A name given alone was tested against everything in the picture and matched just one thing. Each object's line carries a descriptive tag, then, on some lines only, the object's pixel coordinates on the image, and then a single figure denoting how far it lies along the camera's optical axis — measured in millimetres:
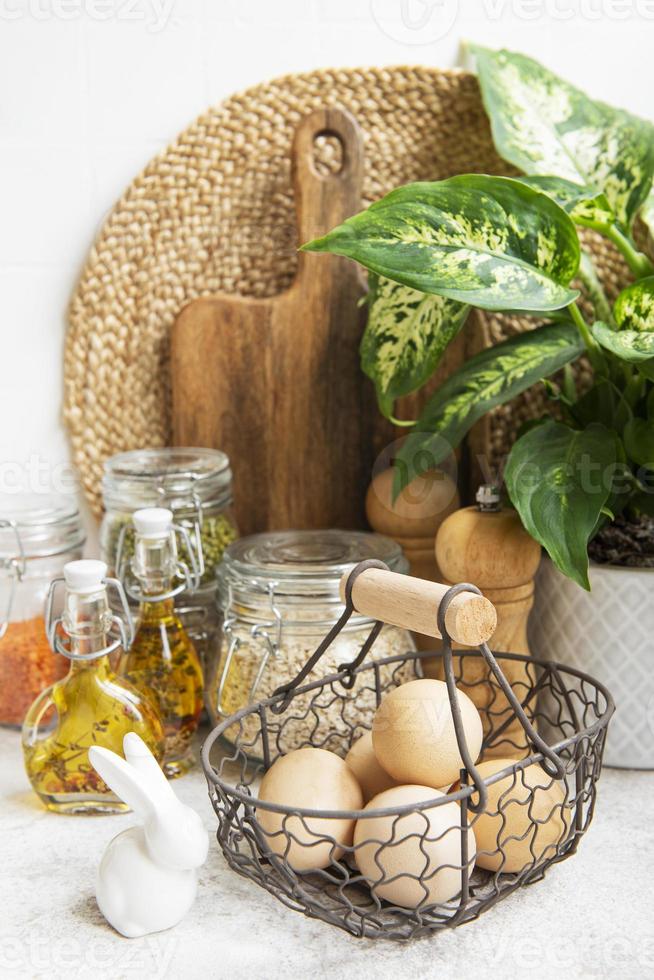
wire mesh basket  603
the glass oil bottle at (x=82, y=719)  780
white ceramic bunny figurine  623
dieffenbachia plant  737
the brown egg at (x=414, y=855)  604
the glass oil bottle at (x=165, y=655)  849
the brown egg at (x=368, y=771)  706
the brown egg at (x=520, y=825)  658
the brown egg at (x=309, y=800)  645
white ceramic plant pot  860
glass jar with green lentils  935
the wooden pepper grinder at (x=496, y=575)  836
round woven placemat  1002
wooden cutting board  993
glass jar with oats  816
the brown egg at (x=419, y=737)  654
